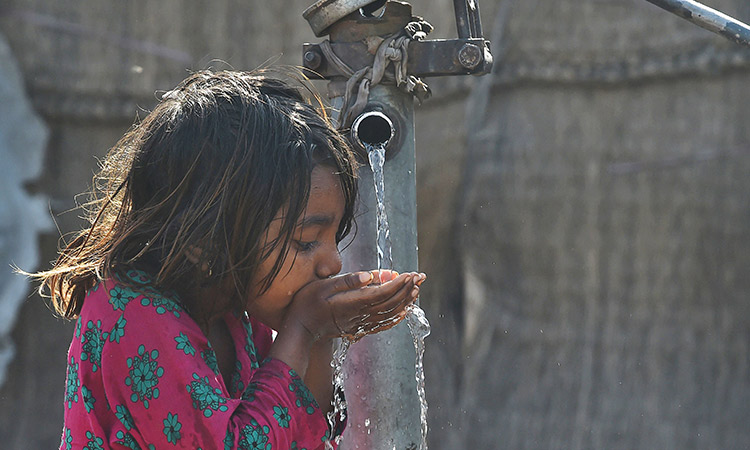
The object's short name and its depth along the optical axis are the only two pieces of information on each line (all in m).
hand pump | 4.02
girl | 3.84
